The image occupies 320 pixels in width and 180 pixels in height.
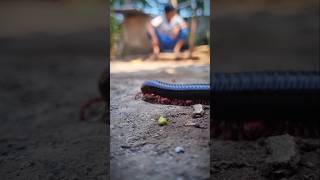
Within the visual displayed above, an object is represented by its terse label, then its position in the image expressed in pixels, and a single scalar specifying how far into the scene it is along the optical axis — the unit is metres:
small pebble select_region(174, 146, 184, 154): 0.28
